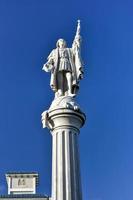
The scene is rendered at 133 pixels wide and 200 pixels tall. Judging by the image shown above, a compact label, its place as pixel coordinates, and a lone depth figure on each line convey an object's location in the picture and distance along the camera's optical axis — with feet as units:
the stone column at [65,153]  39.68
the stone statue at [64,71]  45.21
